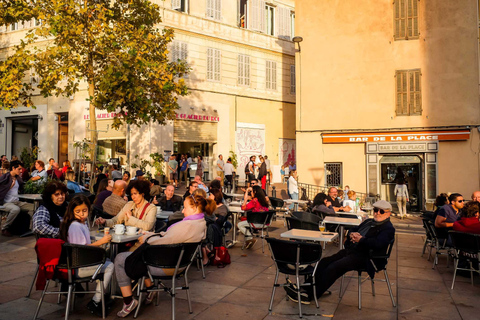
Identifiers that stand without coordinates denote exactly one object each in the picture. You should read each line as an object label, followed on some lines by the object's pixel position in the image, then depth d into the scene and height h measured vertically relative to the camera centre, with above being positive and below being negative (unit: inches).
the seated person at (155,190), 414.6 -19.6
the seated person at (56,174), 514.2 -4.5
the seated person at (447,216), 305.9 -33.0
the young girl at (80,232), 194.5 -27.7
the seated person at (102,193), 332.5 -17.7
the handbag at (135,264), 192.2 -41.6
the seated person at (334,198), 407.6 -26.9
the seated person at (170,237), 195.5 -31.9
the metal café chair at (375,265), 214.4 -49.2
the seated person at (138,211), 237.8 -23.3
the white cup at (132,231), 217.6 -30.6
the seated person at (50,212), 214.1 -21.5
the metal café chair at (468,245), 250.1 -44.4
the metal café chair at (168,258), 188.2 -38.7
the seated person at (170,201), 351.3 -25.4
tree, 518.0 +145.1
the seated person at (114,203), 291.6 -22.1
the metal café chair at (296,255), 199.6 -39.6
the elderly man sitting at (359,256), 216.5 -44.4
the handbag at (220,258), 291.3 -59.0
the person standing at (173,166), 775.1 +7.2
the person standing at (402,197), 633.6 -40.1
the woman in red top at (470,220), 262.7 -31.0
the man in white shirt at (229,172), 796.0 -3.8
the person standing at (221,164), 822.3 +11.4
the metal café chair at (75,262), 180.9 -38.8
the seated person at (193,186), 363.3 -13.5
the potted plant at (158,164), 820.6 +11.5
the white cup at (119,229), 214.5 -29.1
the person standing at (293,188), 600.4 -25.1
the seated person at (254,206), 356.2 -30.0
